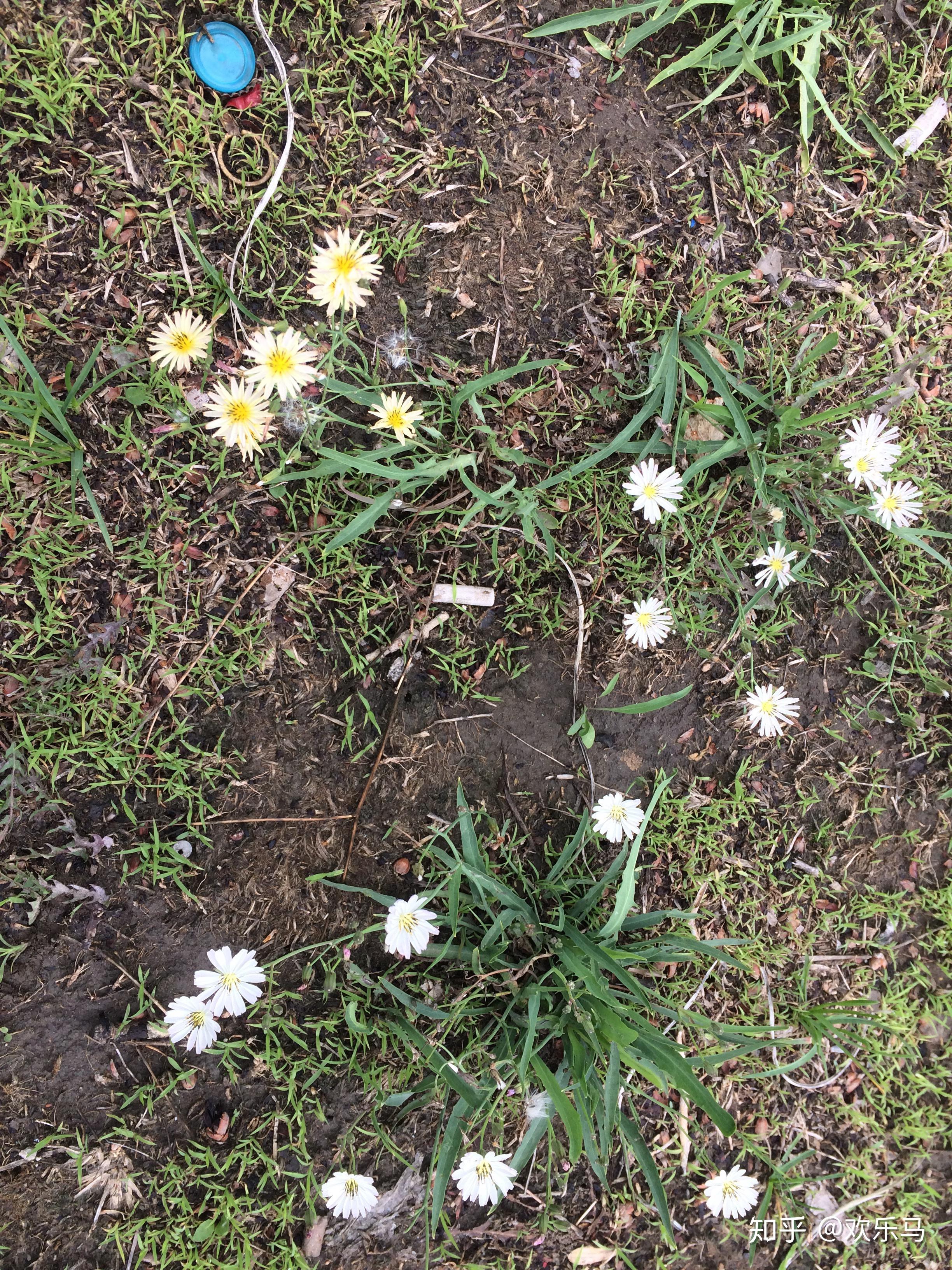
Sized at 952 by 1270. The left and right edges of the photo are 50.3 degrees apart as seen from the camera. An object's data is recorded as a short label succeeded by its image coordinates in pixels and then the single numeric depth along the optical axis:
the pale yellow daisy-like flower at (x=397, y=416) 0.38
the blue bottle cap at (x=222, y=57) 0.40
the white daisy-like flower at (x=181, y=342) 0.38
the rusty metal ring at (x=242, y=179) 0.41
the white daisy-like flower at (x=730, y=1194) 0.44
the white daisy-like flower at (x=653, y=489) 0.43
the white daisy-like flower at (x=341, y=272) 0.35
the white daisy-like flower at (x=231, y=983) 0.39
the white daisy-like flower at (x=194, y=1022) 0.39
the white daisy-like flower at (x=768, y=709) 0.46
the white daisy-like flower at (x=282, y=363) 0.36
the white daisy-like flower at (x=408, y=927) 0.39
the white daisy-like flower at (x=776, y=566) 0.45
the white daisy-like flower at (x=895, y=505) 0.45
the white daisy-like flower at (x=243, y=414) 0.37
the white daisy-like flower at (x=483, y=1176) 0.39
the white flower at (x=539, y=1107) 0.41
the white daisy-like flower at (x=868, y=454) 0.43
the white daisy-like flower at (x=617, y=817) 0.43
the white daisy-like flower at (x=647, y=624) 0.44
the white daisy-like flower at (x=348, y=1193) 0.40
